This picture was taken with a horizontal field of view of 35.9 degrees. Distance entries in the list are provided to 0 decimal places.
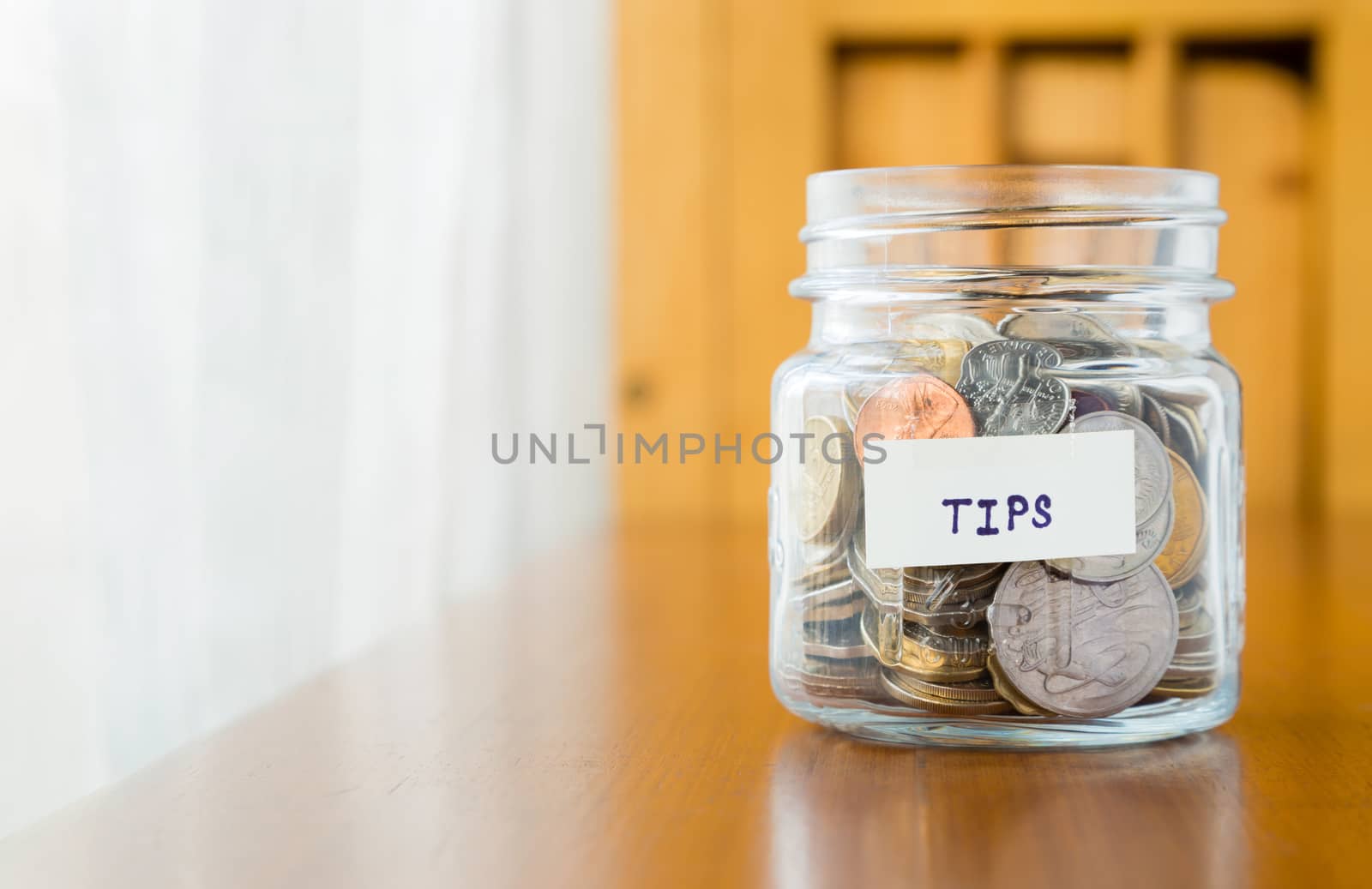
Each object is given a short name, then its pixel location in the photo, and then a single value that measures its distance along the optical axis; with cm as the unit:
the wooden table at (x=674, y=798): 27
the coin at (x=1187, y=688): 32
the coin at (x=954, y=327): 31
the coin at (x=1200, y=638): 31
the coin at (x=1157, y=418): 31
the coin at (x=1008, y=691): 30
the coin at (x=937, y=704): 31
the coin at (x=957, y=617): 30
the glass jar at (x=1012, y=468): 31
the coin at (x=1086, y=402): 31
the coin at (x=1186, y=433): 32
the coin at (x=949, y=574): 31
